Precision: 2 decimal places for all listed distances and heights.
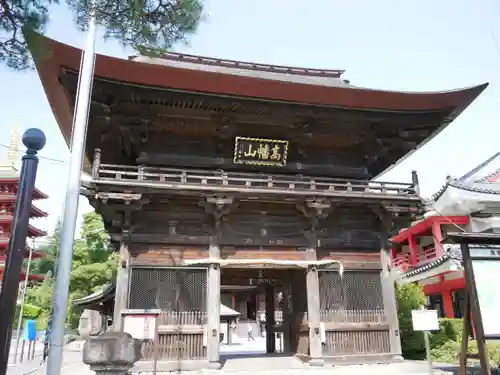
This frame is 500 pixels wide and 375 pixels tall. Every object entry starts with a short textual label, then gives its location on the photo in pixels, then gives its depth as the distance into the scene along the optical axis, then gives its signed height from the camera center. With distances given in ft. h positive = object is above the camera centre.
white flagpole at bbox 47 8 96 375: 19.24 +5.32
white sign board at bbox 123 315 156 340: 26.48 -1.06
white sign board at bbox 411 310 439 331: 27.35 -0.94
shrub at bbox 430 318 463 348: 51.57 -3.71
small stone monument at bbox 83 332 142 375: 14.67 -1.57
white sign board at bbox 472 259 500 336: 18.75 +0.58
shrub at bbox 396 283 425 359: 47.14 -1.53
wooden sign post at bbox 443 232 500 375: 18.52 +0.68
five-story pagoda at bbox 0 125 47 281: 129.70 +36.74
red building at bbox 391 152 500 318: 74.69 +17.77
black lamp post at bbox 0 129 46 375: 8.91 +1.36
